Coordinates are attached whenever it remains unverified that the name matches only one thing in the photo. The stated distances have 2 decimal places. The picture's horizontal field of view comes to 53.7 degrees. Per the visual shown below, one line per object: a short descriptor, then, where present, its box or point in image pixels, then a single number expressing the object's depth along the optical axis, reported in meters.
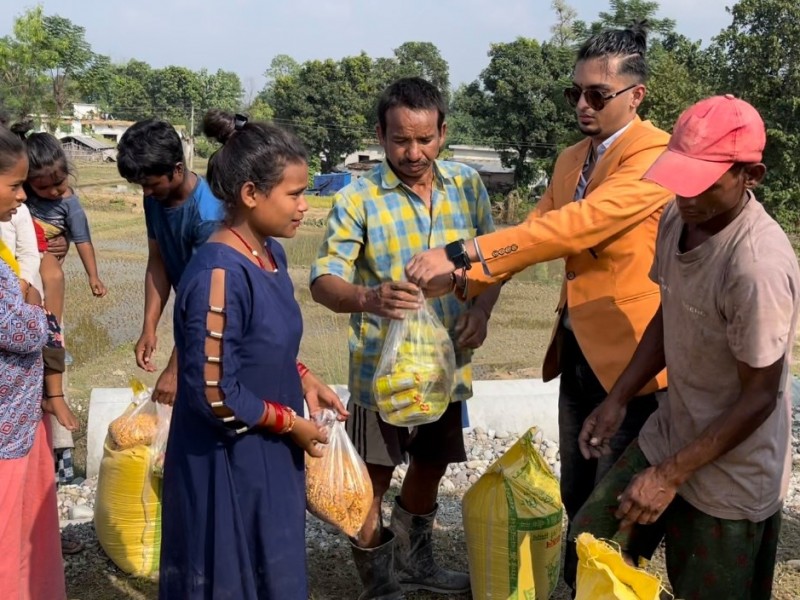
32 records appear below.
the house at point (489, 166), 37.69
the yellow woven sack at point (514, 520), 2.91
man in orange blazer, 2.59
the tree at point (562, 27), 41.78
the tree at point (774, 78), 20.66
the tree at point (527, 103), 32.22
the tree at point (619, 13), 31.20
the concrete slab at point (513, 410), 5.16
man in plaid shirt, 2.84
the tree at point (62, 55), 34.41
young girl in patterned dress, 2.36
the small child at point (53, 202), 3.49
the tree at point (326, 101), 42.09
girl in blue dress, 2.09
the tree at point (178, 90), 69.81
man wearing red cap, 1.88
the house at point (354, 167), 43.78
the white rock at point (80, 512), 4.04
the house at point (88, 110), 63.63
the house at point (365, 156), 47.72
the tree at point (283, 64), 88.56
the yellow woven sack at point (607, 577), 1.90
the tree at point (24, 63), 32.91
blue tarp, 38.88
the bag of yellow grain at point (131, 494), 3.28
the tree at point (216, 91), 70.94
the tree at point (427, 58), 64.19
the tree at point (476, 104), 34.00
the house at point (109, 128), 62.14
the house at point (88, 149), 48.31
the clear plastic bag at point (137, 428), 3.27
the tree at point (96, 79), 38.34
